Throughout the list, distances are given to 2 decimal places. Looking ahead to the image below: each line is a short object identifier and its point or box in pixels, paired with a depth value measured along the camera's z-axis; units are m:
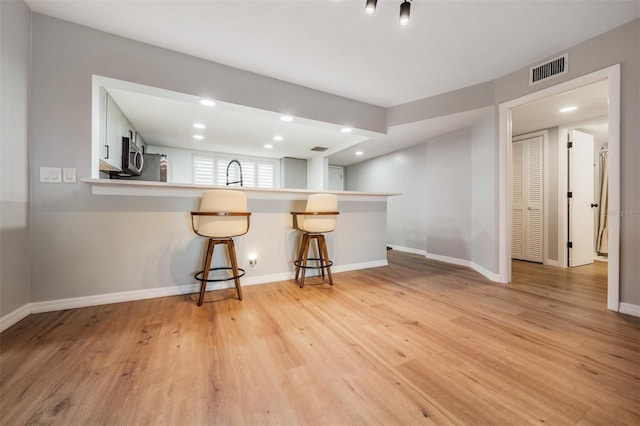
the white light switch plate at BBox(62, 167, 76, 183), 1.98
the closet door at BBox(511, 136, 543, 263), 3.96
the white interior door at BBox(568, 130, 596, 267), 3.70
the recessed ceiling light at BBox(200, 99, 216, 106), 2.57
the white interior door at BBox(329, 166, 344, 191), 7.02
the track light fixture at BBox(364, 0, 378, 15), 1.57
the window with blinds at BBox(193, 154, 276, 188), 5.88
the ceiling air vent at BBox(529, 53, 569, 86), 2.31
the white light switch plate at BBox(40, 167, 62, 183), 1.92
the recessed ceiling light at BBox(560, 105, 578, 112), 3.10
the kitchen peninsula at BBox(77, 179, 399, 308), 2.17
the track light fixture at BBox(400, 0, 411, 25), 1.66
